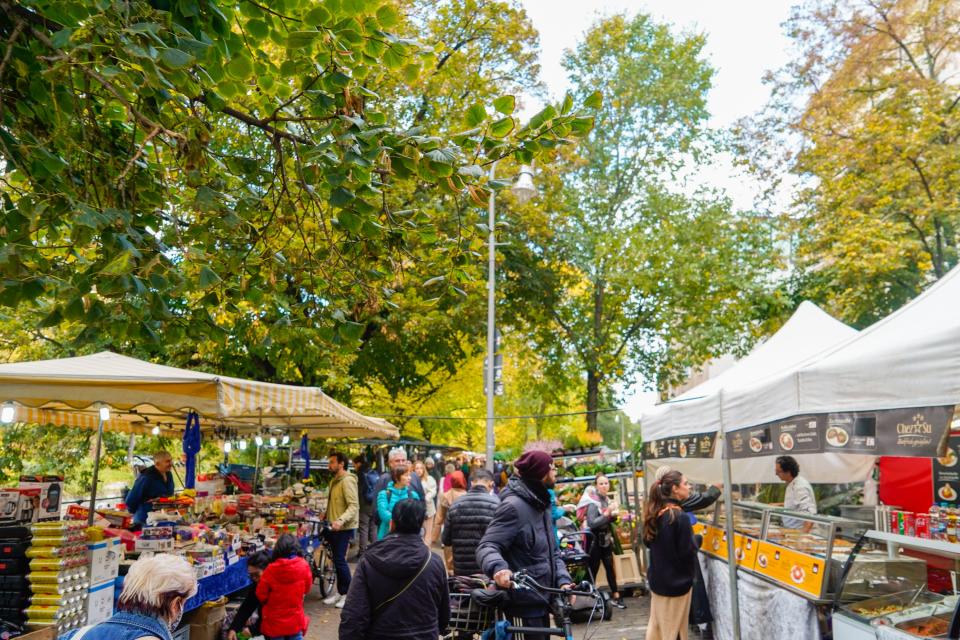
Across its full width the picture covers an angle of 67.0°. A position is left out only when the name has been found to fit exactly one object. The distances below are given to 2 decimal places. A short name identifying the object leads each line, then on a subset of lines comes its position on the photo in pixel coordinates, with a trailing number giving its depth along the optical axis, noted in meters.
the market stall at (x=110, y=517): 5.75
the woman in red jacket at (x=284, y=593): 6.50
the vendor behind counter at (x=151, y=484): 9.82
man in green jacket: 10.32
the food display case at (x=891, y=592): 5.00
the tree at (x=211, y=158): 3.81
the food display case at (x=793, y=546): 5.94
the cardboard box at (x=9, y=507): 6.52
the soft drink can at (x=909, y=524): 6.18
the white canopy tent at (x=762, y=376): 7.82
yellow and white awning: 6.29
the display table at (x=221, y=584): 6.91
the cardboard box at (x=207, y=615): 7.22
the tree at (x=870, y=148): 16.62
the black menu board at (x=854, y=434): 4.82
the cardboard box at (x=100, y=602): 6.11
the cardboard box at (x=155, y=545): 7.11
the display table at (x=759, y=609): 6.12
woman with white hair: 2.99
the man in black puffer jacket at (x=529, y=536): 4.79
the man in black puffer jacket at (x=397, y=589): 4.43
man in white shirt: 8.65
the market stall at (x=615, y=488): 11.38
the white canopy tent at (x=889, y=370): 4.36
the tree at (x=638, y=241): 24.86
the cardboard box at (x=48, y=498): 6.73
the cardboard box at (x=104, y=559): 6.20
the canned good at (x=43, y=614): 5.60
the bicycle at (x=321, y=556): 11.23
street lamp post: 17.22
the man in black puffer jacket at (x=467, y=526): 6.56
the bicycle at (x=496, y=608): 4.49
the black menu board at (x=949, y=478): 9.11
